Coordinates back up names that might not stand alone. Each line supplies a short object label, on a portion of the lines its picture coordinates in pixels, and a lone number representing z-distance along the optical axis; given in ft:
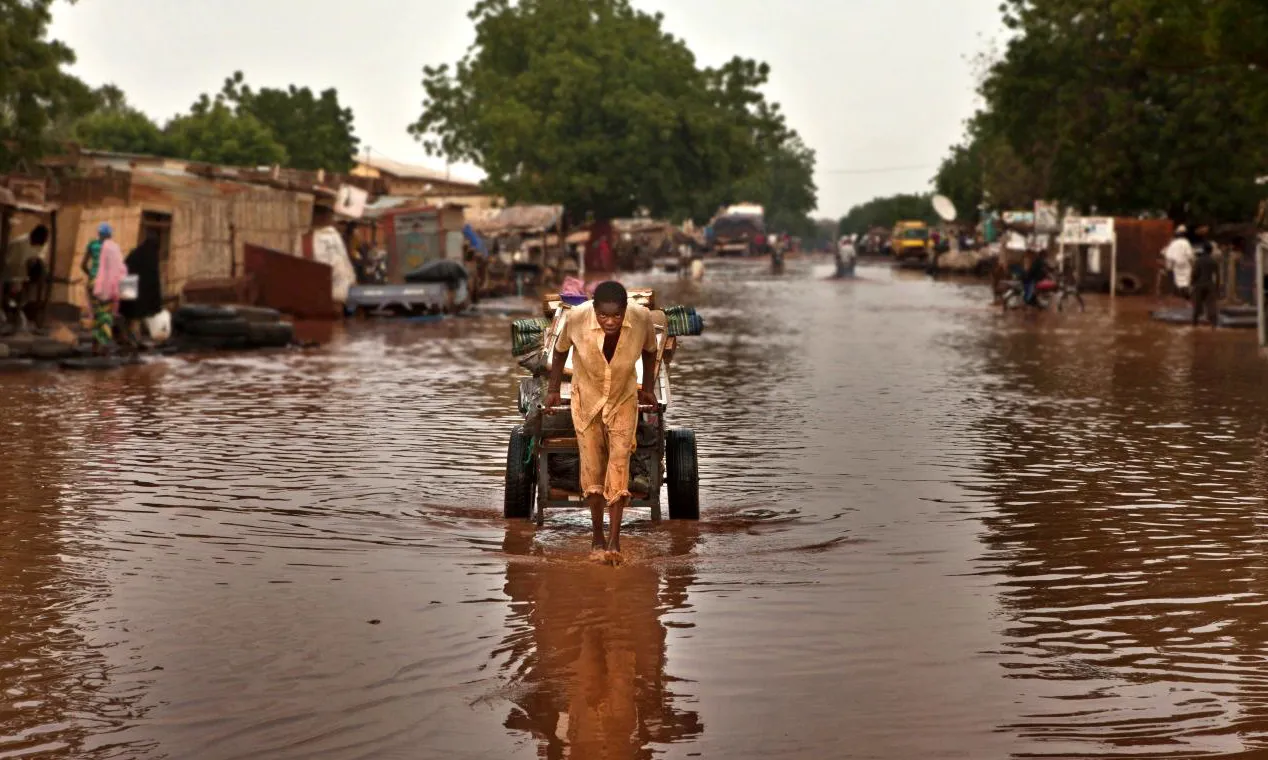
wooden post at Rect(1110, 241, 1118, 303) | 161.45
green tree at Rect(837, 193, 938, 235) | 525.34
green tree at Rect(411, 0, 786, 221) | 271.28
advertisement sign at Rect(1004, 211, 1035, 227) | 221.87
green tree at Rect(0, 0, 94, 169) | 105.40
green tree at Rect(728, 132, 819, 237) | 580.71
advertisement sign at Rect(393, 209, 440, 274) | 144.36
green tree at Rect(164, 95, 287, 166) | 286.87
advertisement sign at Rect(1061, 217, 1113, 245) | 160.97
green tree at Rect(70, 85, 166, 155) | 298.35
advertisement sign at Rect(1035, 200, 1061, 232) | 196.13
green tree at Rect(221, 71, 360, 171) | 336.90
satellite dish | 275.18
